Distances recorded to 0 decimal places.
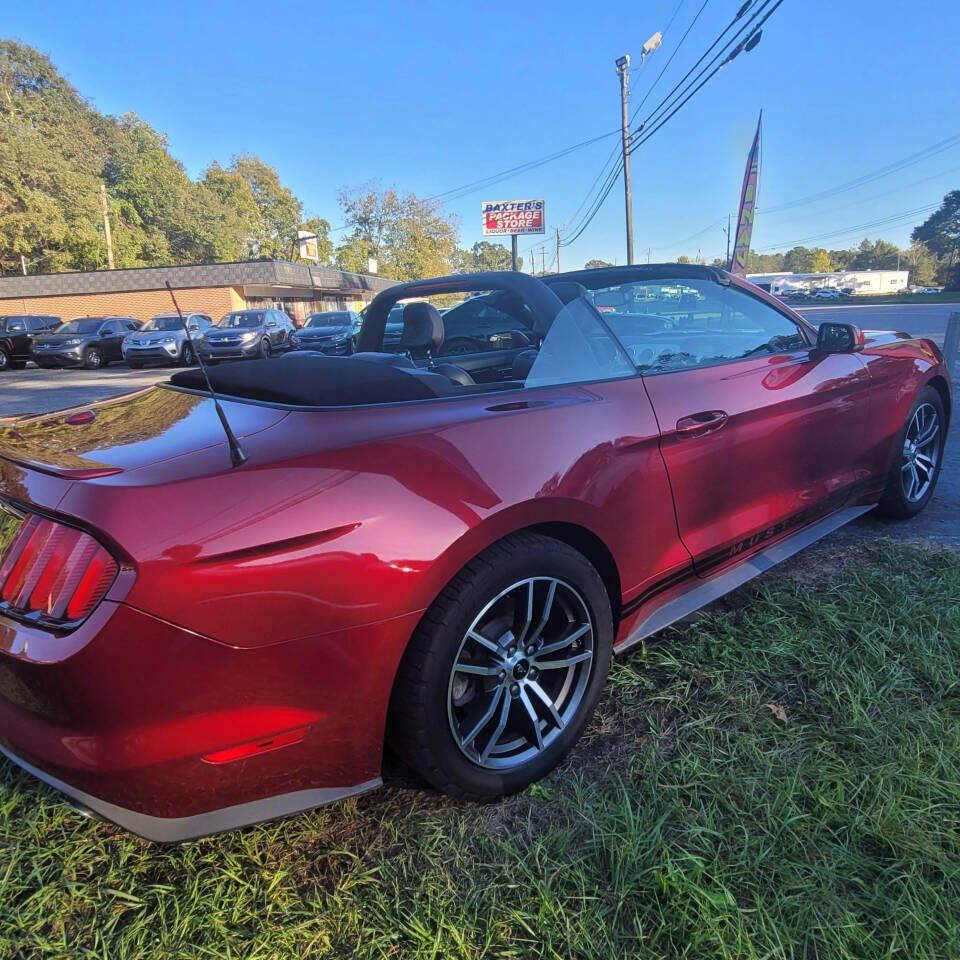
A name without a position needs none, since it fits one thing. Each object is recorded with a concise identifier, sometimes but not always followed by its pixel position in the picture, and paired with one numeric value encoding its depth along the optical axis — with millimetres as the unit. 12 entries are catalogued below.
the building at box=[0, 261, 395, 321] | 31484
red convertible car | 1310
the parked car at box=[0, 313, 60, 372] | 19594
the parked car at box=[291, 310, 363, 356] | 18261
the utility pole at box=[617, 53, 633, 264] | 23062
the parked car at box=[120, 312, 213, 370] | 18312
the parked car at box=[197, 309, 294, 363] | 18797
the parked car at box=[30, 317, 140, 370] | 18859
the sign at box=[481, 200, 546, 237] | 41906
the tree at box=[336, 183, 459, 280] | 61812
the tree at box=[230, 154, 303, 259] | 68750
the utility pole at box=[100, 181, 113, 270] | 42500
